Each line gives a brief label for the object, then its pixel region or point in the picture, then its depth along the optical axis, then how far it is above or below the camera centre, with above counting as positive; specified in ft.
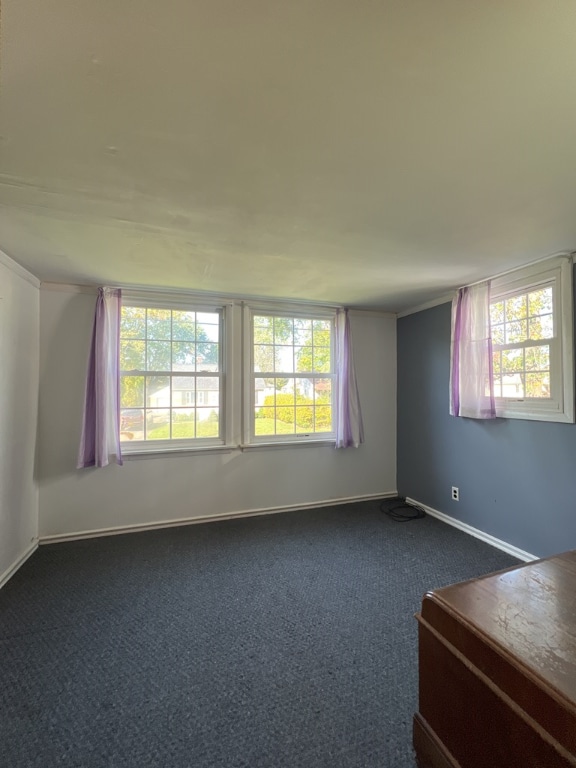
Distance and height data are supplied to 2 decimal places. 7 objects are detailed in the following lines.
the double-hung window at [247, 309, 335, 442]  11.57 +0.68
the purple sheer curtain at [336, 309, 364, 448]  11.92 +0.09
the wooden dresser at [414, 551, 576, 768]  2.42 -2.30
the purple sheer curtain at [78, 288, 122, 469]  9.41 +0.14
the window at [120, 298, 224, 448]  10.32 +0.66
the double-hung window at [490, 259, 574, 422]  7.60 +1.38
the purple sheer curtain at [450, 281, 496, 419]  9.18 +1.16
